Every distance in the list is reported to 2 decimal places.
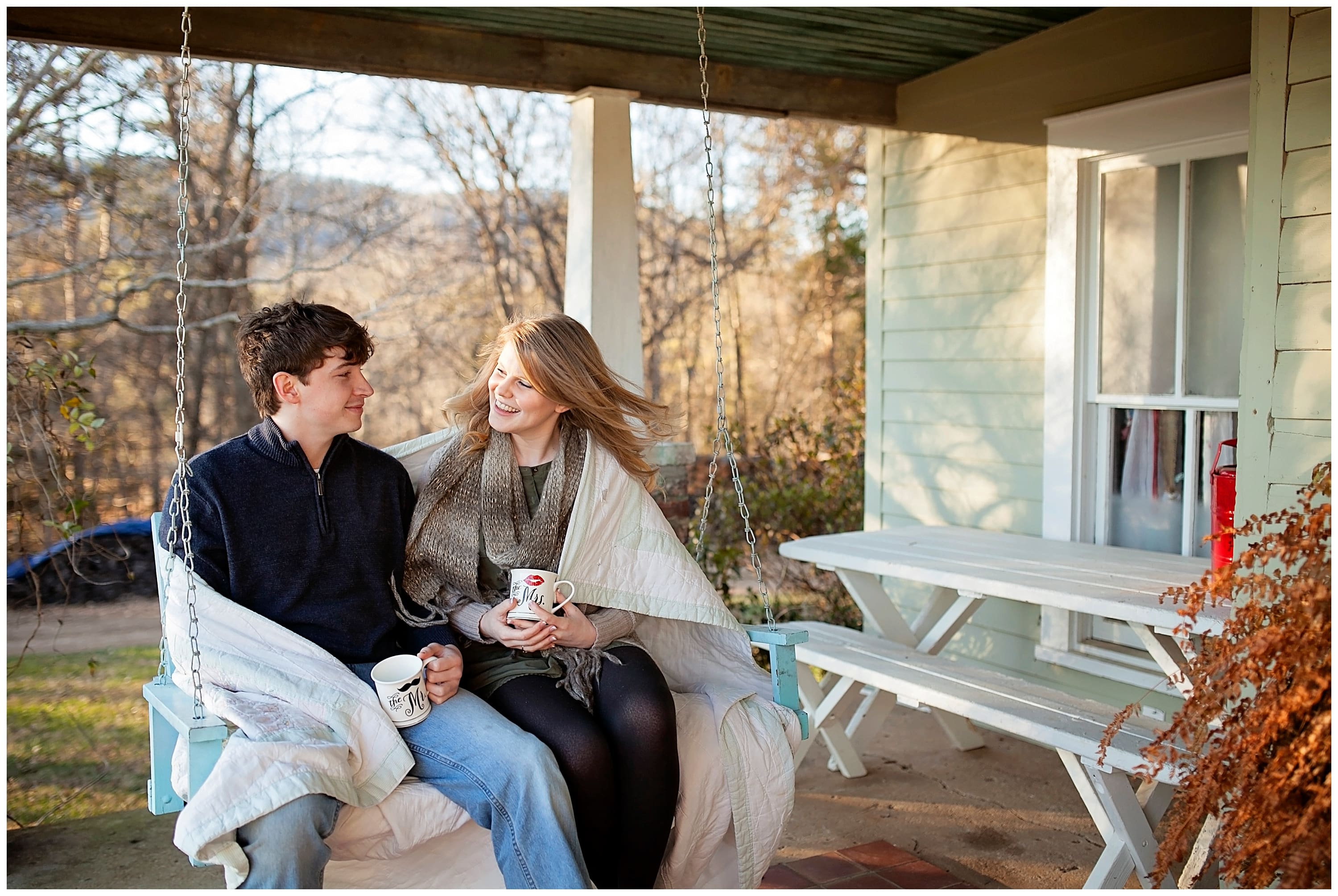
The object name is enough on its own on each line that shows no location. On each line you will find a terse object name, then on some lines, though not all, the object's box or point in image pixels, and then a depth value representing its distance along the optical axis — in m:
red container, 3.01
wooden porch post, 3.90
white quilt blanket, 1.98
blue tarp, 6.20
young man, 2.14
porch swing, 1.92
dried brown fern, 1.96
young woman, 2.27
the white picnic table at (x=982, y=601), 2.76
